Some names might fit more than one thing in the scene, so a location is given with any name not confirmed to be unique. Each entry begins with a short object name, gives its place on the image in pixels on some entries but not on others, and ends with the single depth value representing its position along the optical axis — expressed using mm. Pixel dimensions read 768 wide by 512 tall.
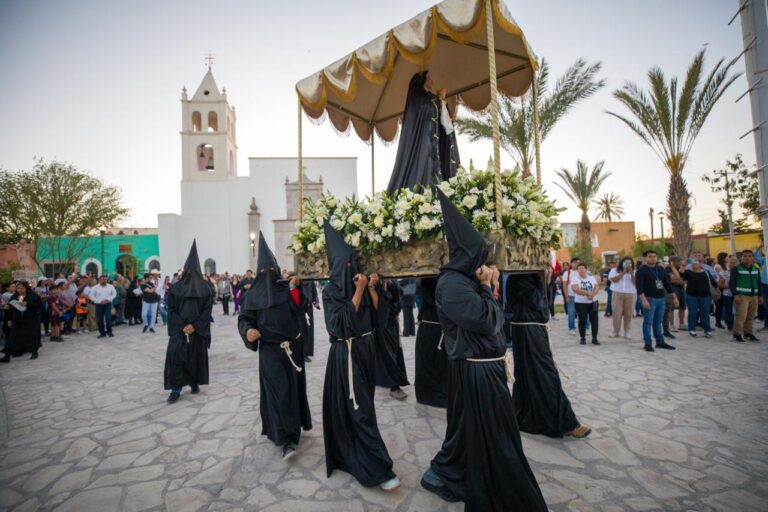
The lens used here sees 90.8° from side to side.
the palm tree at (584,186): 23594
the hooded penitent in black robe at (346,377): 3578
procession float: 3312
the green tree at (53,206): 23406
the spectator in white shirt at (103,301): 12672
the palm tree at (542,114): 13703
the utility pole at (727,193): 26803
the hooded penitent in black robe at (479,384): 2795
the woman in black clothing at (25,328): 9688
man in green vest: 8547
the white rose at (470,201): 3223
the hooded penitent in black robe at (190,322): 6297
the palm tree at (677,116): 12734
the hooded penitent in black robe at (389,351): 5961
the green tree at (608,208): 46656
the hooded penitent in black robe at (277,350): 4246
